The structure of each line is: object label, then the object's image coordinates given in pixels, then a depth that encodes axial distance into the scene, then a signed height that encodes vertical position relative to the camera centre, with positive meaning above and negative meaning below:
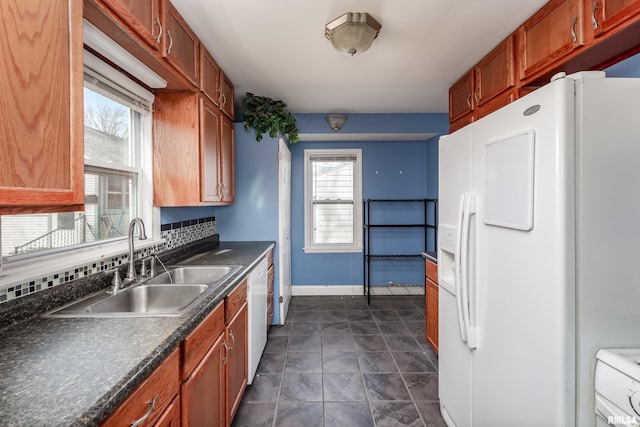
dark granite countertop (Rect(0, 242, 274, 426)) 0.63 -0.43
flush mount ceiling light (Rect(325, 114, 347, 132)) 3.39 +1.06
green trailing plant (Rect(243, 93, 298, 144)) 2.92 +0.95
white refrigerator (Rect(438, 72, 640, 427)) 0.88 -0.11
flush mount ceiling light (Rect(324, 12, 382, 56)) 1.68 +1.08
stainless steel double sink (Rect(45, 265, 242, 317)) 1.18 -0.43
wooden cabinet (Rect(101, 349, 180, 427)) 0.75 -0.56
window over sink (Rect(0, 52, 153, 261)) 1.25 +0.20
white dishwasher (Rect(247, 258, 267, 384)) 2.06 -0.81
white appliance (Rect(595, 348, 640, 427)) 0.74 -0.49
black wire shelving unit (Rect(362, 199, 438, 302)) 3.98 -0.25
